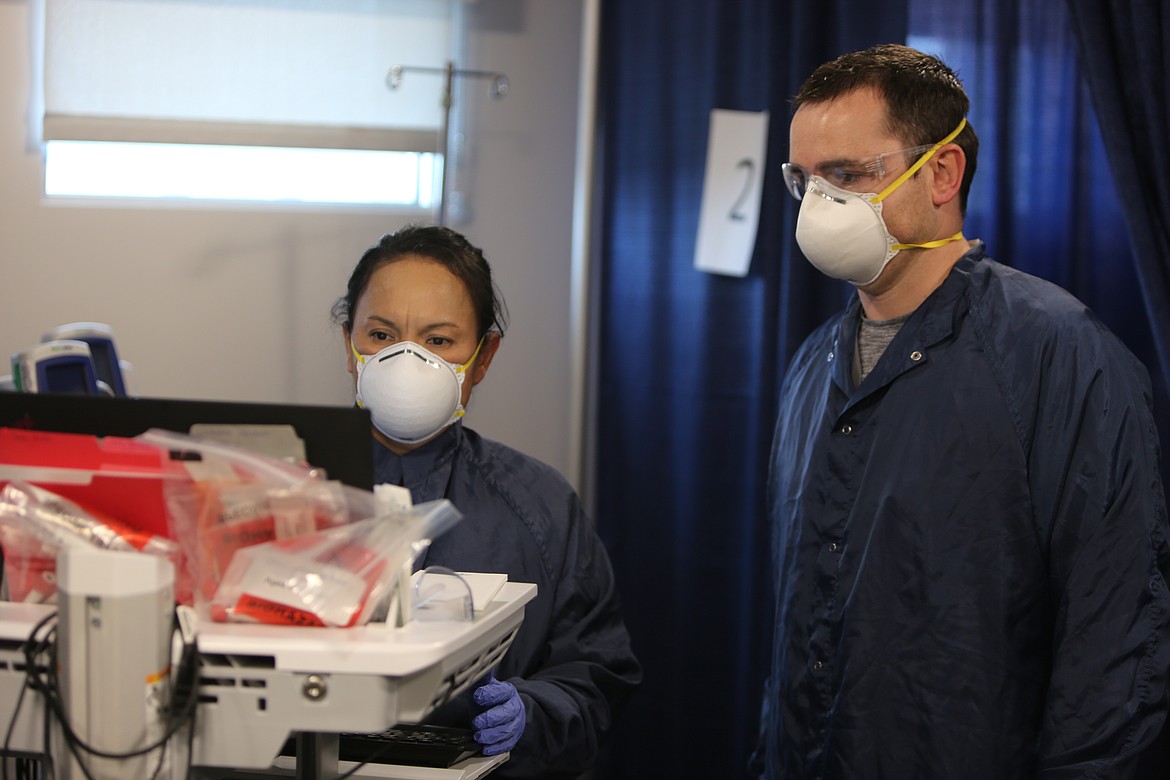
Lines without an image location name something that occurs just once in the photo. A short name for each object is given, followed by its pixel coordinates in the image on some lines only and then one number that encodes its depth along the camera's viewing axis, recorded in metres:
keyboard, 1.18
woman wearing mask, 1.51
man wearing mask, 1.49
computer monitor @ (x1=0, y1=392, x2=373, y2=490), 1.01
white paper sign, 2.71
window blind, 2.90
